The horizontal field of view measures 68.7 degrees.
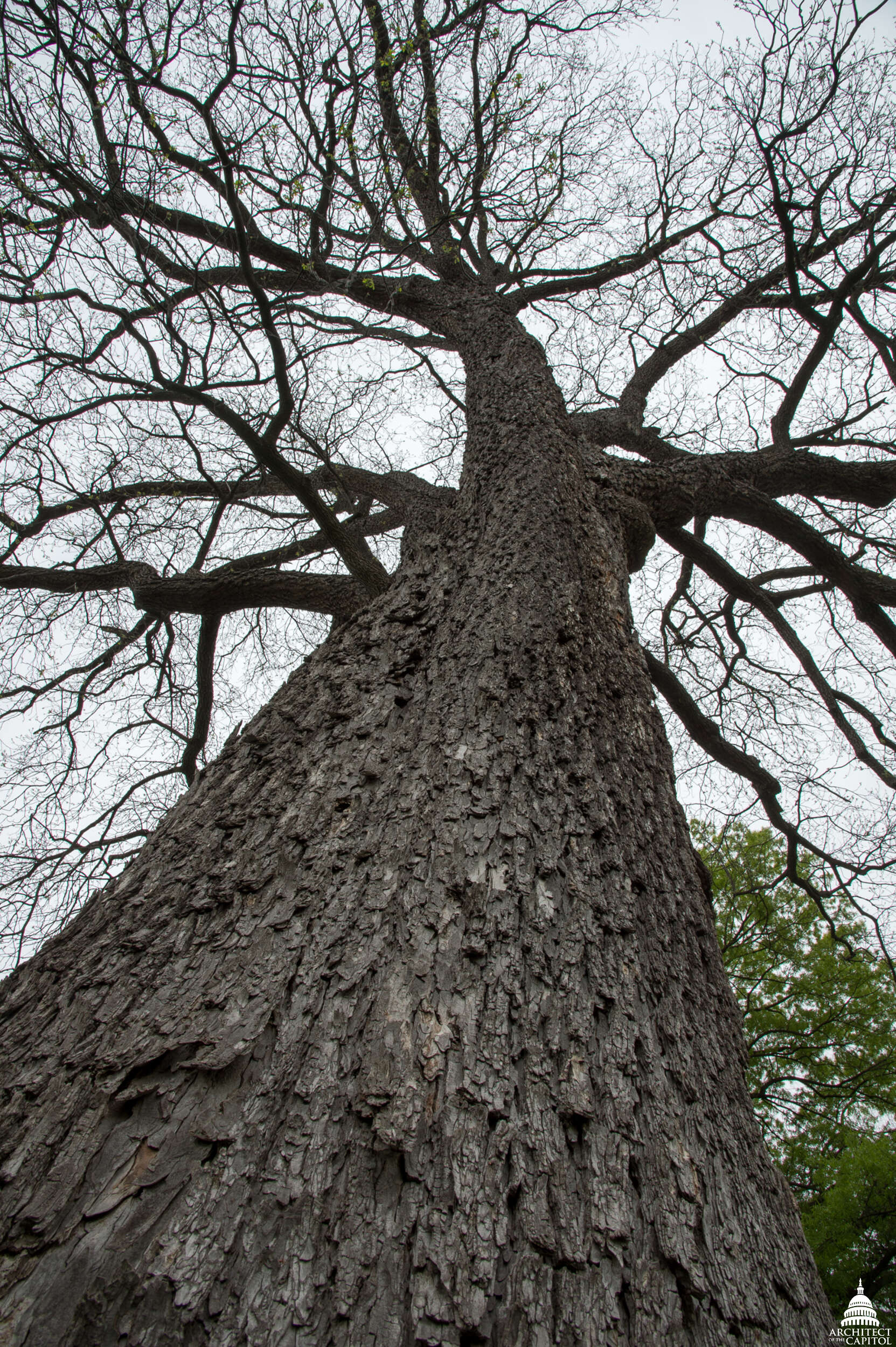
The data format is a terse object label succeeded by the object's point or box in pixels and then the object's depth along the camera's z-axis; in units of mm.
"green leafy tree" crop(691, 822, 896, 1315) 5926
